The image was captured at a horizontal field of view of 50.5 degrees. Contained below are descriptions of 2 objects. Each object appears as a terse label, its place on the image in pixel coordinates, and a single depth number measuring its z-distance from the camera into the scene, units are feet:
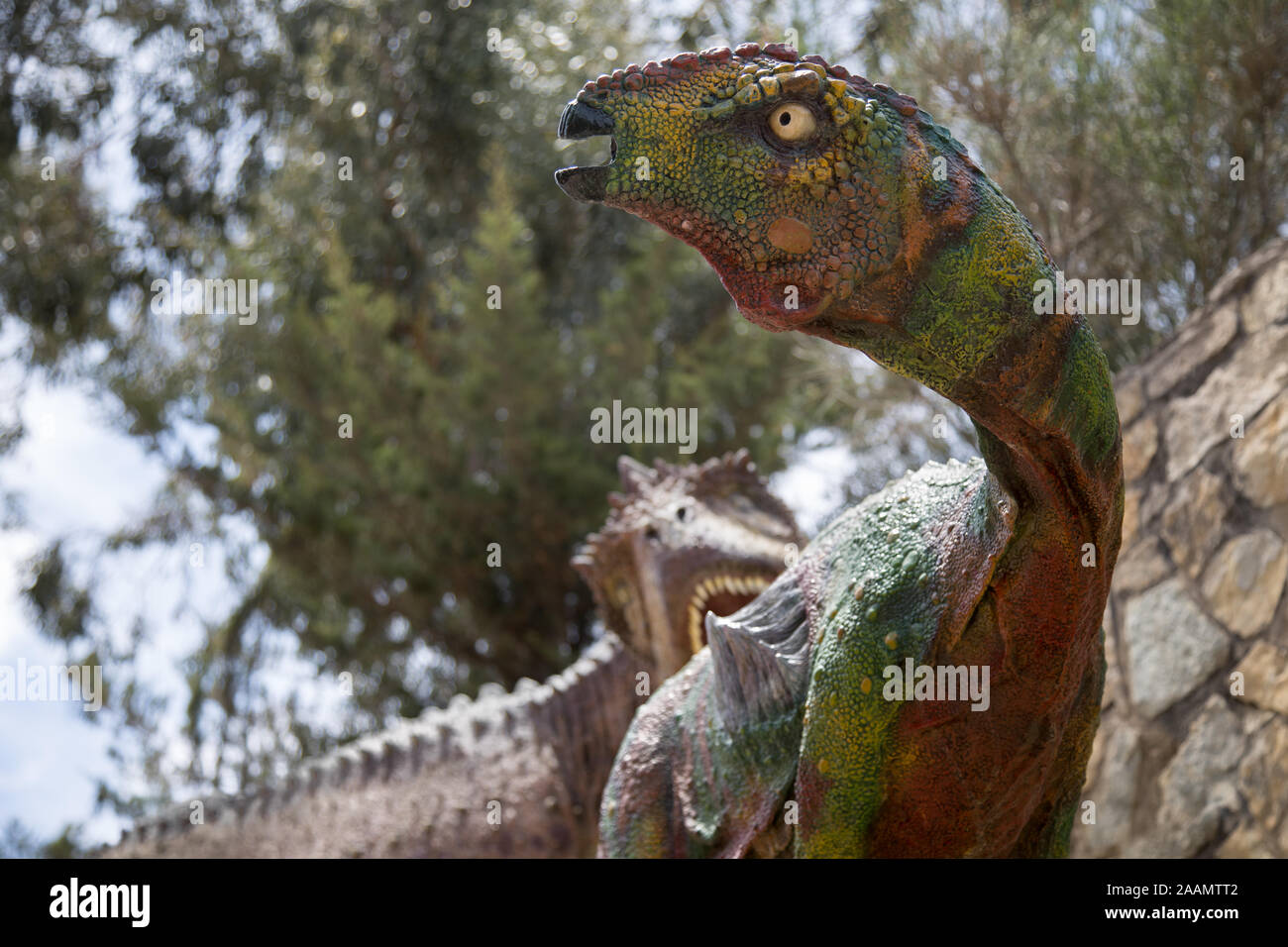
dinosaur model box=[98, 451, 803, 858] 9.13
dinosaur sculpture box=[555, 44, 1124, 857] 4.31
